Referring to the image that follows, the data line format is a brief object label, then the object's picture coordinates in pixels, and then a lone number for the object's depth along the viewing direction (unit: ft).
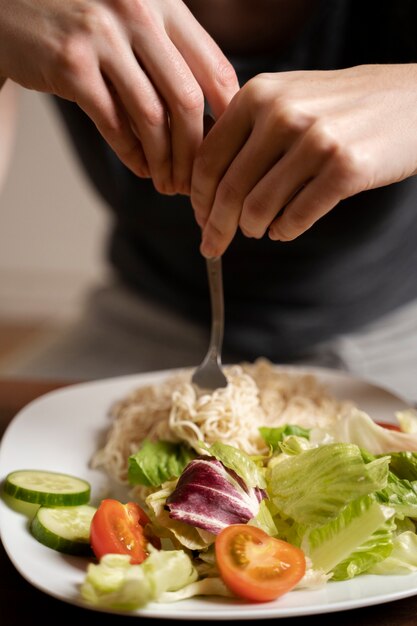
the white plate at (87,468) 1.73
